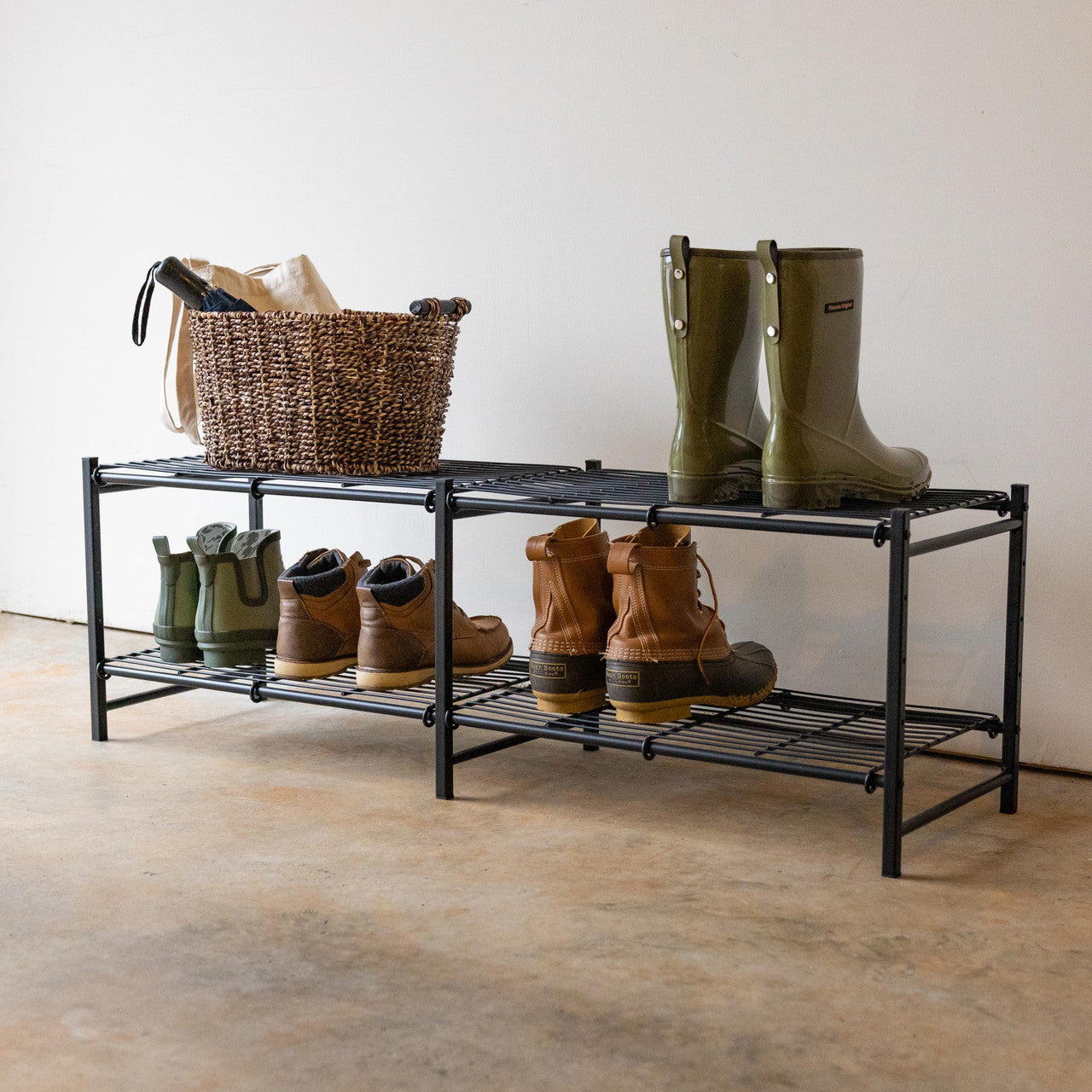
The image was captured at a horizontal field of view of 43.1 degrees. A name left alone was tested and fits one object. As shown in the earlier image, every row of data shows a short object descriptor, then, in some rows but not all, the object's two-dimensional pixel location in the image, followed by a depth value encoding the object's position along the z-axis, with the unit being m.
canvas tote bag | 2.60
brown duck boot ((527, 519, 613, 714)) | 2.21
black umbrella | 2.42
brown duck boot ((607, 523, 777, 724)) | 2.13
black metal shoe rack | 1.92
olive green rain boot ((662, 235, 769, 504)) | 2.02
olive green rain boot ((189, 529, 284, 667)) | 2.53
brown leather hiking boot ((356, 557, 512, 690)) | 2.35
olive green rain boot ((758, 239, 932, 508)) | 1.93
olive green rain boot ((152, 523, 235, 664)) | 2.58
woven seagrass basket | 2.34
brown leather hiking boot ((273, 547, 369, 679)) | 2.42
